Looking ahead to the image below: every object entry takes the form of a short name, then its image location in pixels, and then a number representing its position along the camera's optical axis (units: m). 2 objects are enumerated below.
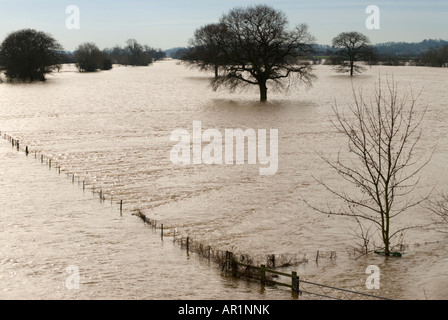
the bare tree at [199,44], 103.49
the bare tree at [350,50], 118.28
